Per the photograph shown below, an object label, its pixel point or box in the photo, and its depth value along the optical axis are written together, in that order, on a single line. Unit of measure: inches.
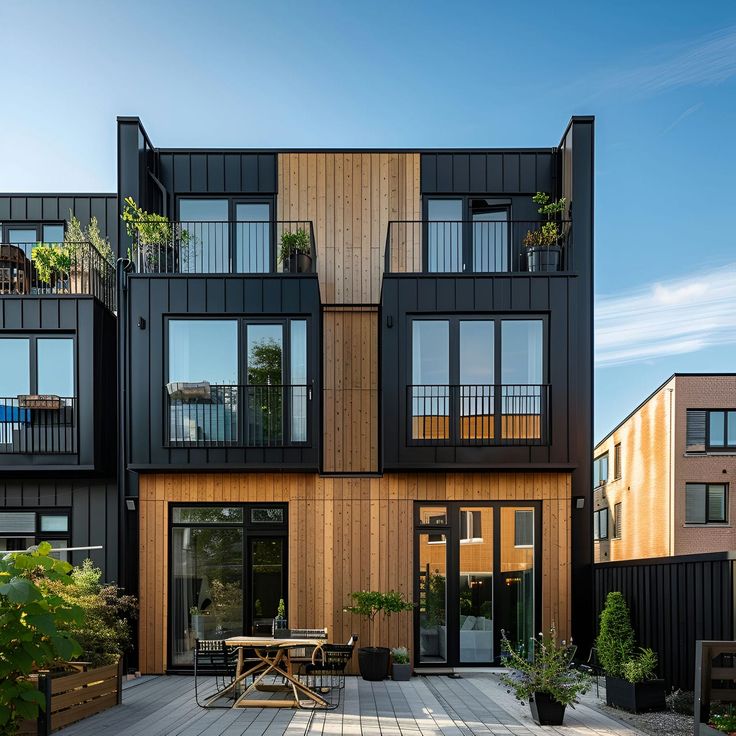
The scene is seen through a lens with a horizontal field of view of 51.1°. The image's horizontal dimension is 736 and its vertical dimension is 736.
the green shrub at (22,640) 190.9
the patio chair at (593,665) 429.4
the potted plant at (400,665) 437.1
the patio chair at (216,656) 364.2
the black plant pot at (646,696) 327.0
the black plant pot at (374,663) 437.1
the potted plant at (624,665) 327.3
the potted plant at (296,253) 494.9
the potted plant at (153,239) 492.7
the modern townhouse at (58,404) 474.9
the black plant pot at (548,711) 320.5
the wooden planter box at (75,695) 303.1
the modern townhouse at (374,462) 462.9
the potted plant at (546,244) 486.9
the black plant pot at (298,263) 494.0
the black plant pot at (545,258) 486.6
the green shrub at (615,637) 348.5
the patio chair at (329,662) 365.7
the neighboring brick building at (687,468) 921.5
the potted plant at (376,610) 432.5
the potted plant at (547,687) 319.9
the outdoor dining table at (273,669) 354.6
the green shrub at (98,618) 351.6
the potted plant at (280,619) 436.8
